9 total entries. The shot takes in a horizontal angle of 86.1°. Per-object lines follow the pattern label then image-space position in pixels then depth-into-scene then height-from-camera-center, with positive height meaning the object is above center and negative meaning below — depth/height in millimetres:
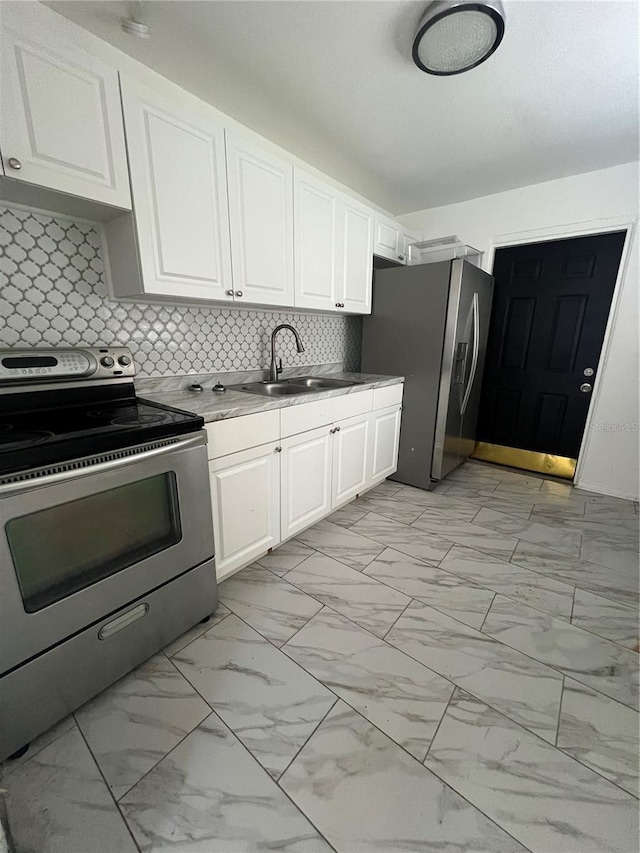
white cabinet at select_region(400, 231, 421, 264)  3074 +895
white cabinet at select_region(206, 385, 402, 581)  1605 -691
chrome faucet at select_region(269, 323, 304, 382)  2250 -94
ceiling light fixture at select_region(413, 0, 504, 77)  1237 +1187
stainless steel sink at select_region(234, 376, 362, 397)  2289 -285
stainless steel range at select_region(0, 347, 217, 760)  949 -605
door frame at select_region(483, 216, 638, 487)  2570 +889
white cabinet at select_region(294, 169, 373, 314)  2107 +644
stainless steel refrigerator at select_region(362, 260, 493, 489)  2535 -20
